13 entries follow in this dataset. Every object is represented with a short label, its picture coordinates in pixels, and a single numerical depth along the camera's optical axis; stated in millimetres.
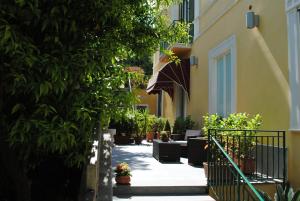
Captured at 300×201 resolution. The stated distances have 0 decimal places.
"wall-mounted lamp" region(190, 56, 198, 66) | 14523
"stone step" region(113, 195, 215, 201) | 7183
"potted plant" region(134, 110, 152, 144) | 17969
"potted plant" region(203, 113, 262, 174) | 7875
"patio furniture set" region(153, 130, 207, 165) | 10227
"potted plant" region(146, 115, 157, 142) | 19016
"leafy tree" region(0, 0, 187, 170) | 3949
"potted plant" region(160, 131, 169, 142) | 11570
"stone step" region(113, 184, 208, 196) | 7483
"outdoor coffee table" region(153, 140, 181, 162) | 11164
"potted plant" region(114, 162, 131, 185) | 7586
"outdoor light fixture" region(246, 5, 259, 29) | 9223
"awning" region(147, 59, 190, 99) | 15695
